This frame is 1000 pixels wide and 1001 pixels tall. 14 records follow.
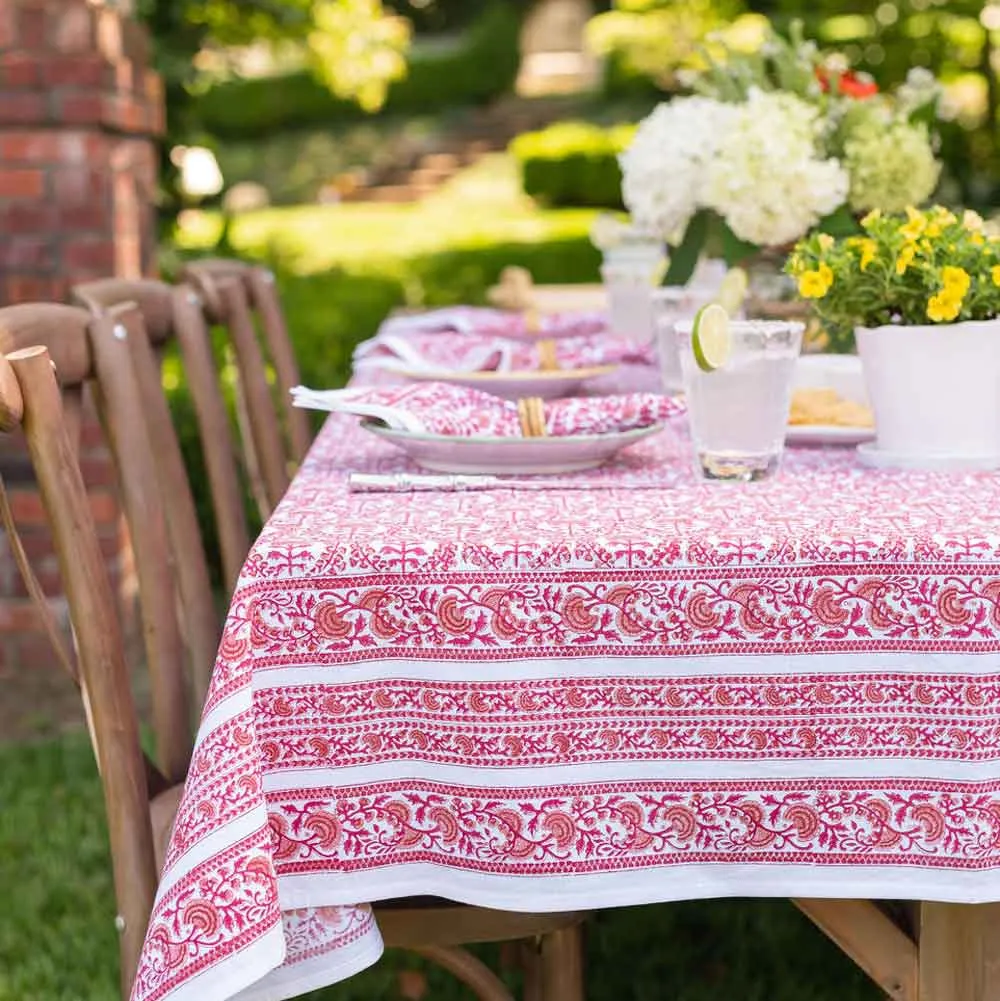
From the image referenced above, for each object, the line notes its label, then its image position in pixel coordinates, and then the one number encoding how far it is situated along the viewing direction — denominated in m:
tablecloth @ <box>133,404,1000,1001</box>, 1.70
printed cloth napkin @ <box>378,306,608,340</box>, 2.82
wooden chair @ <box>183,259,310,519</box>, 2.69
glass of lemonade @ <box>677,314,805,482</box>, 1.94
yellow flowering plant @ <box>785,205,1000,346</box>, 1.96
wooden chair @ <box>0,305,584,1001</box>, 1.83
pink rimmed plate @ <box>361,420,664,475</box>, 1.95
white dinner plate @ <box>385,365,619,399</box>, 2.32
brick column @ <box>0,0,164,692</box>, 3.60
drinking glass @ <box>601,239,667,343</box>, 2.88
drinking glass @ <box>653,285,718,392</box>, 2.42
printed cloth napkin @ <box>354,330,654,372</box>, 2.49
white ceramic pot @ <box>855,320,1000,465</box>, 1.98
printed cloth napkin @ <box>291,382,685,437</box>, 2.00
